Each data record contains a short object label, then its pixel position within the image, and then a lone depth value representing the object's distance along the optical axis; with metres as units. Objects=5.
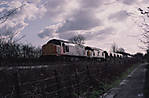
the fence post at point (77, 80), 8.73
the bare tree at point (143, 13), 6.87
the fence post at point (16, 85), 4.80
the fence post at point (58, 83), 6.89
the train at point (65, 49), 23.37
